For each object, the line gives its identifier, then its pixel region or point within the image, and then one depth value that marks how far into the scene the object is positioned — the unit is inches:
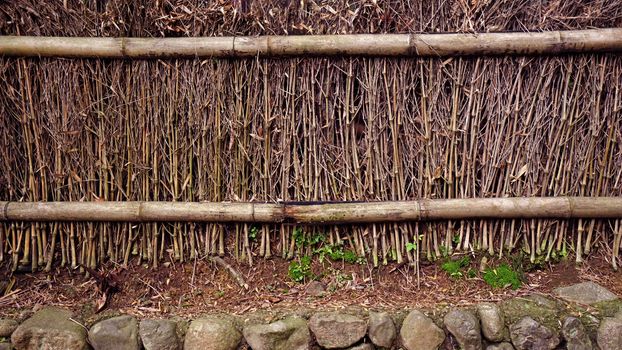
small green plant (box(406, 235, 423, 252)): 140.7
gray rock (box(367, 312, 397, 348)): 128.0
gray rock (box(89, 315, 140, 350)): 127.7
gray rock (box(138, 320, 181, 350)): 127.2
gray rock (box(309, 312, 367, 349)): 127.5
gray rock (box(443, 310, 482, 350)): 128.3
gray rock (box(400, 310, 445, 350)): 128.0
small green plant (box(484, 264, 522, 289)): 138.1
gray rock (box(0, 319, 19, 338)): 129.2
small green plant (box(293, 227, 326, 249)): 141.8
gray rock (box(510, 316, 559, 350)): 128.5
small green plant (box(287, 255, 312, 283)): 140.0
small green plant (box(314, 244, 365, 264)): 141.7
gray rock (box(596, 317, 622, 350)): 128.0
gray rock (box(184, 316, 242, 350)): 126.6
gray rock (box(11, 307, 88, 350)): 127.3
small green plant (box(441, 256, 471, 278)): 140.2
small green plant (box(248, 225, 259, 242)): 142.0
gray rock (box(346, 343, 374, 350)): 128.3
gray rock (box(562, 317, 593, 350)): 128.6
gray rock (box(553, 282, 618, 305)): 133.9
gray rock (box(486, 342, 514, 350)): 129.6
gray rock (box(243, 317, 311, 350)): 126.4
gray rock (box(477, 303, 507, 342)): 129.2
